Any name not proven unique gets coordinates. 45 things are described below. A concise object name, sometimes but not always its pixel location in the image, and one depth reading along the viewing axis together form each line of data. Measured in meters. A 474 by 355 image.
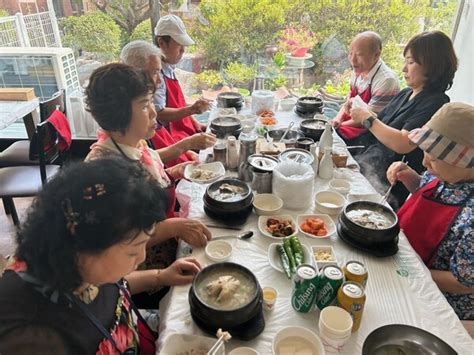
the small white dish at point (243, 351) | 0.91
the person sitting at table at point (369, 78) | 2.61
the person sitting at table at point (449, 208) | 1.25
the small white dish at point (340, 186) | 1.72
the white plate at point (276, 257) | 1.23
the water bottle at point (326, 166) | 1.86
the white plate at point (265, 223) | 1.39
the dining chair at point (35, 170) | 2.16
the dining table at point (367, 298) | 1.00
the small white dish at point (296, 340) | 0.93
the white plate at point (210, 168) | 1.82
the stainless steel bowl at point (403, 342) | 0.94
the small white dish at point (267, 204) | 1.52
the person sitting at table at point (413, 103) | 1.99
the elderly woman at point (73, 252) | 0.73
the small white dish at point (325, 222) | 1.40
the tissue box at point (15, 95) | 2.78
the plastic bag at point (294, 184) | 1.54
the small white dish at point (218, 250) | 1.26
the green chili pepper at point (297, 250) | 1.25
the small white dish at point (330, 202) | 1.55
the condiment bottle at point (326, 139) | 1.95
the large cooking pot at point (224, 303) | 0.95
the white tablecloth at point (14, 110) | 2.41
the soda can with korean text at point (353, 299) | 0.96
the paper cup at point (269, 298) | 1.06
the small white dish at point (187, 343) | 0.91
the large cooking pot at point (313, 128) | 2.24
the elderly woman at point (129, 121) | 1.36
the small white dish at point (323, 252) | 1.21
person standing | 2.45
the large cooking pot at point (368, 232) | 1.29
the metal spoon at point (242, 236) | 1.39
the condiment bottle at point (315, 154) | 1.86
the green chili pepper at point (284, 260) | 1.20
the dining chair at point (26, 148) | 2.28
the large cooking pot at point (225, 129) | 2.32
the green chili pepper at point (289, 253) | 1.22
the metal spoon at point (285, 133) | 2.24
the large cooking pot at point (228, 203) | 1.45
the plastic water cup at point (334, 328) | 0.92
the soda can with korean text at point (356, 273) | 1.03
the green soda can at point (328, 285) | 1.01
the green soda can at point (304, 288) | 1.01
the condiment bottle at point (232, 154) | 1.90
